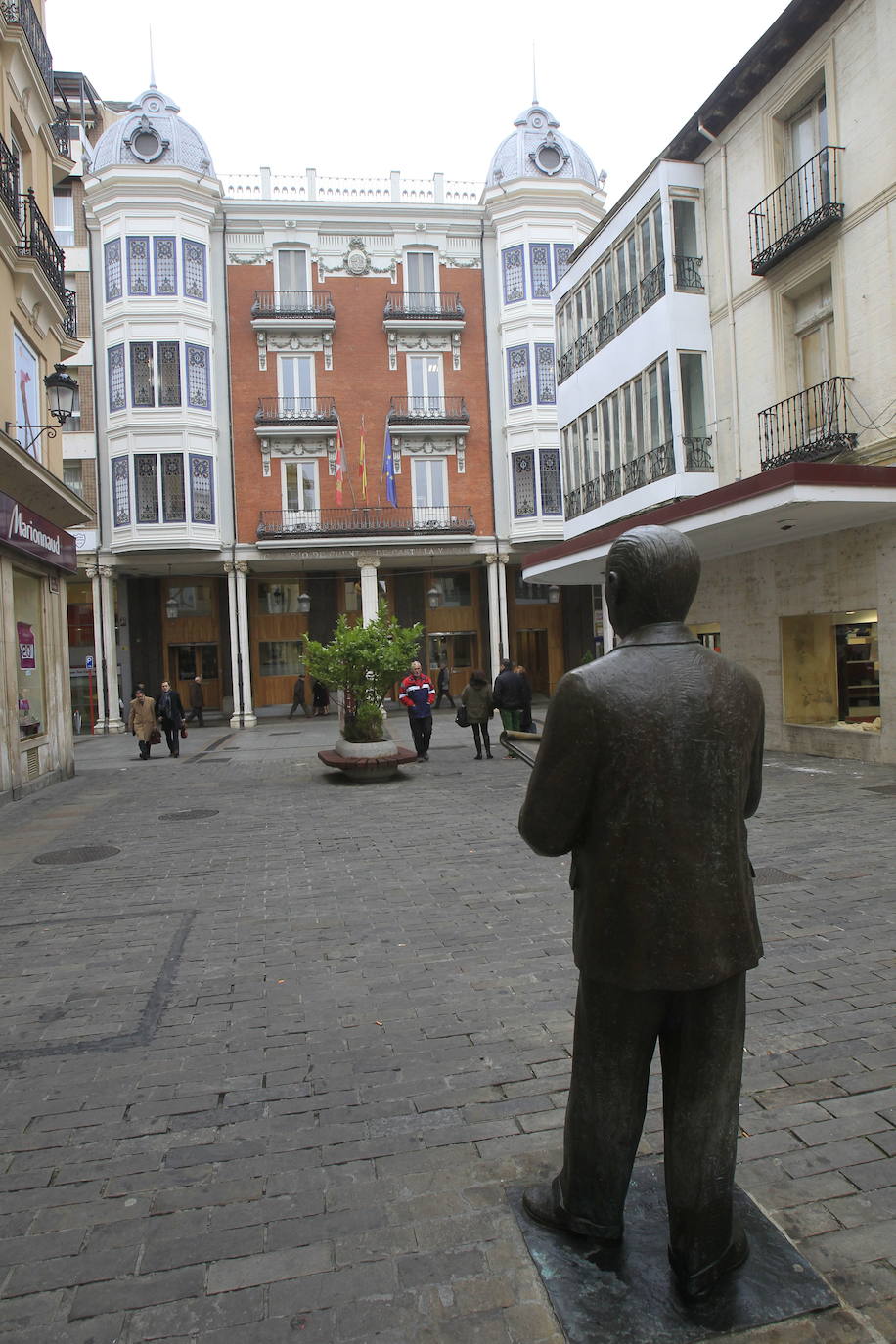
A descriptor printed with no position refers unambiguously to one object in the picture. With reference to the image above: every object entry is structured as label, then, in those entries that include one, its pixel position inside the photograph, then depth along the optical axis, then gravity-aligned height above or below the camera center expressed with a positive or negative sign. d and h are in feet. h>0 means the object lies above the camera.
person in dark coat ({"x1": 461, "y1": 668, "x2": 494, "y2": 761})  50.39 -2.19
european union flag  94.53 +20.98
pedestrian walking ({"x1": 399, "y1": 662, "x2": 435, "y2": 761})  50.31 -2.43
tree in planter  42.75 +0.18
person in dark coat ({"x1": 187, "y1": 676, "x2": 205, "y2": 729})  95.35 -2.76
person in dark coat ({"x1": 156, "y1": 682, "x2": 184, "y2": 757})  62.28 -2.98
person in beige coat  59.52 -3.06
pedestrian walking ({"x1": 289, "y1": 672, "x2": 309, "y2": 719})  101.96 -2.76
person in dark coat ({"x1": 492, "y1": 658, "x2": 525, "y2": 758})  49.14 -1.70
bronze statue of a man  6.95 -1.75
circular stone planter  42.52 -4.55
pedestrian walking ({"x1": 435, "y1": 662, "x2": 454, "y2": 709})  101.18 -2.26
